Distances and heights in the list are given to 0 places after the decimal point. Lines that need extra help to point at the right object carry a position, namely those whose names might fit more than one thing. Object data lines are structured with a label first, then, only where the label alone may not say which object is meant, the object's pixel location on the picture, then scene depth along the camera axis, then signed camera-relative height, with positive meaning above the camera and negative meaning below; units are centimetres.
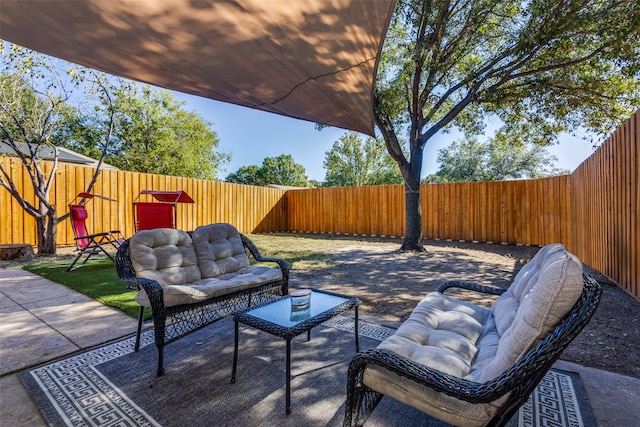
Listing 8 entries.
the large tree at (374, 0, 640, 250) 450 +271
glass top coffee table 158 -63
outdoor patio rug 144 -99
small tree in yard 561 +206
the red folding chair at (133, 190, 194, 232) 531 -4
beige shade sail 128 +88
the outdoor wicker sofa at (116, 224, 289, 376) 200 -53
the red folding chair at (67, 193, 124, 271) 466 -20
